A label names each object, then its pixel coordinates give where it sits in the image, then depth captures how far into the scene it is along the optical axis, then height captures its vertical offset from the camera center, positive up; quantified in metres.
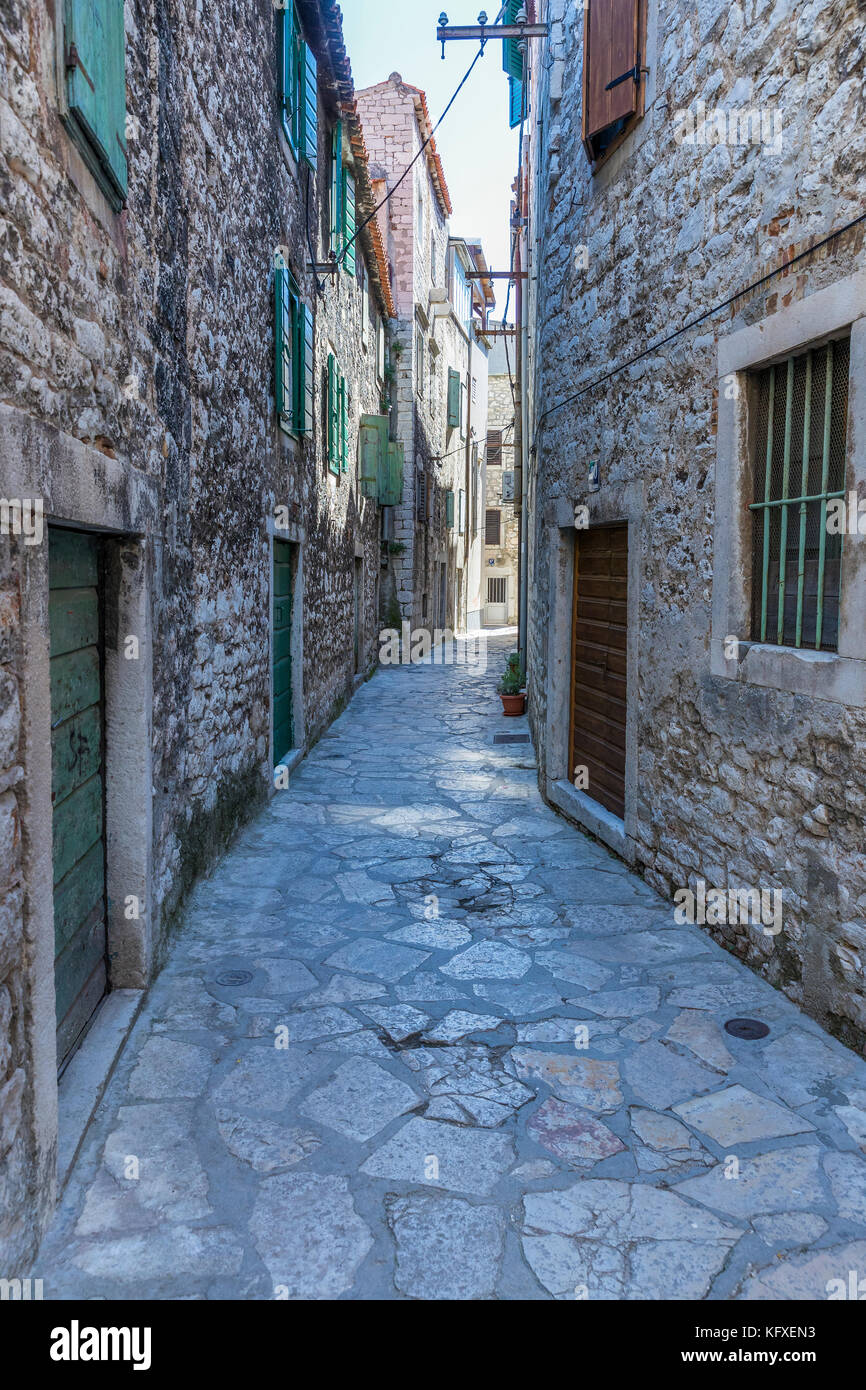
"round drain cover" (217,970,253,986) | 3.93 -1.57
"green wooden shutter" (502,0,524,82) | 12.02 +7.17
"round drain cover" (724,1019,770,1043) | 3.51 -1.60
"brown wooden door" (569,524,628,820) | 5.83 -0.36
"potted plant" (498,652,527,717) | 10.96 -1.01
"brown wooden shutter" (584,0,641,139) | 5.04 +3.11
